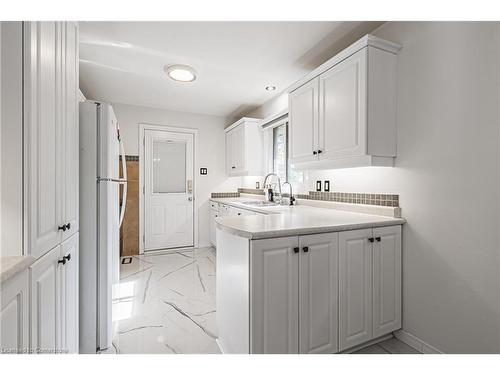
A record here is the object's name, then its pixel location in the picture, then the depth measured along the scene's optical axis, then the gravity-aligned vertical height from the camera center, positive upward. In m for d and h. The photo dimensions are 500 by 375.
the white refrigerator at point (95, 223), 1.54 -0.24
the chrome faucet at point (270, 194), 3.45 -0.11
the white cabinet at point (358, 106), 1.73 +0.62
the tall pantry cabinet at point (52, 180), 0.86 +0.02
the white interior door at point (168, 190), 4.09 -0.07
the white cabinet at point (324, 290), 1.30 -0.63
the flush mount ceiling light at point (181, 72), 2.62 +1.28
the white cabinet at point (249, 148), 3.82 +0.62
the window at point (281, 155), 3.34 +0.47
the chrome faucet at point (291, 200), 3.06 -0.17
